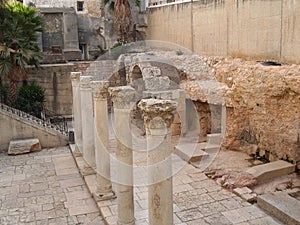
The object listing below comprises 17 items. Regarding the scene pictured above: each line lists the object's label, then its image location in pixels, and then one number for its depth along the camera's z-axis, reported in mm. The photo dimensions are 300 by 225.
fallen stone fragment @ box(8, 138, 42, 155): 15062
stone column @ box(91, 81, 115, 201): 9341
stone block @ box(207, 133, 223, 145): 13625
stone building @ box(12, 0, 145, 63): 23703
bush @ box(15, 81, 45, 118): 18344
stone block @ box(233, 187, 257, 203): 9353
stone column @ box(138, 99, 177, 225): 5938
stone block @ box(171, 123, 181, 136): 15438
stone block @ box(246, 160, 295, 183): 10453
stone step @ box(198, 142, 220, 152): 13000
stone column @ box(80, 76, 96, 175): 10906
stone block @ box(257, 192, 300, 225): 8070
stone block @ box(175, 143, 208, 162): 12252
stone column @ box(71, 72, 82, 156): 12734
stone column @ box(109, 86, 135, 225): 7520
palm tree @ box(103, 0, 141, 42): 20984
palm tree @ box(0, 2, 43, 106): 16625
